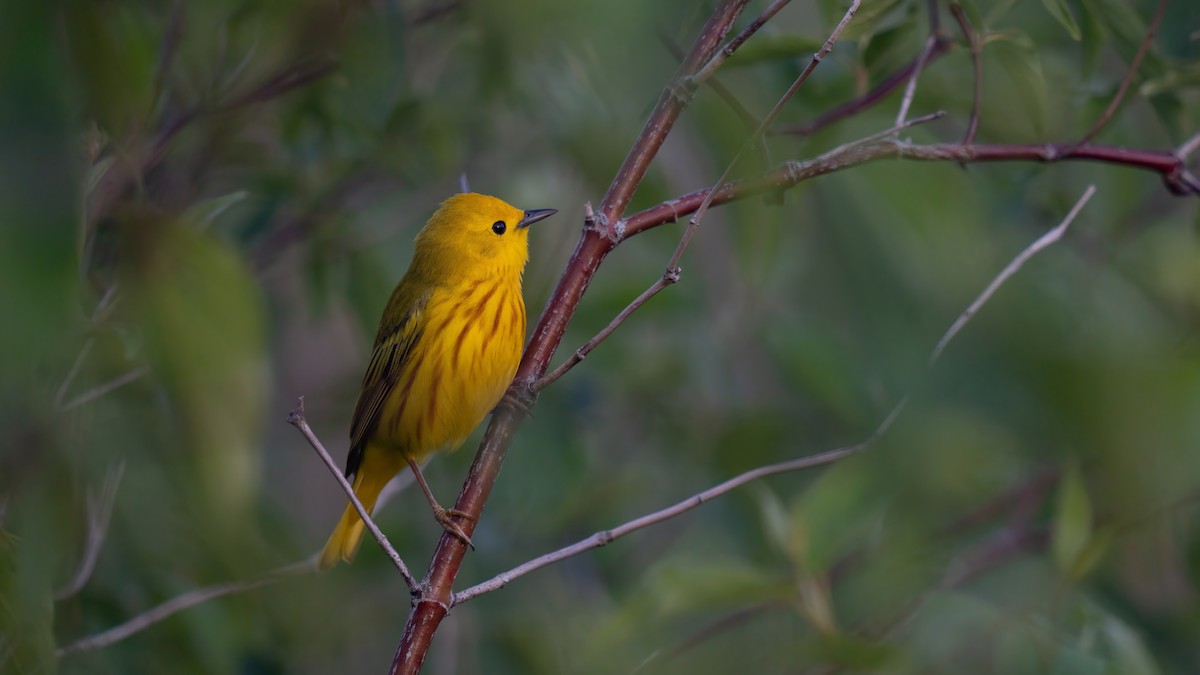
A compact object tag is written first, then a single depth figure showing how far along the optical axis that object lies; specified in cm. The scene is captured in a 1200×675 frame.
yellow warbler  674
